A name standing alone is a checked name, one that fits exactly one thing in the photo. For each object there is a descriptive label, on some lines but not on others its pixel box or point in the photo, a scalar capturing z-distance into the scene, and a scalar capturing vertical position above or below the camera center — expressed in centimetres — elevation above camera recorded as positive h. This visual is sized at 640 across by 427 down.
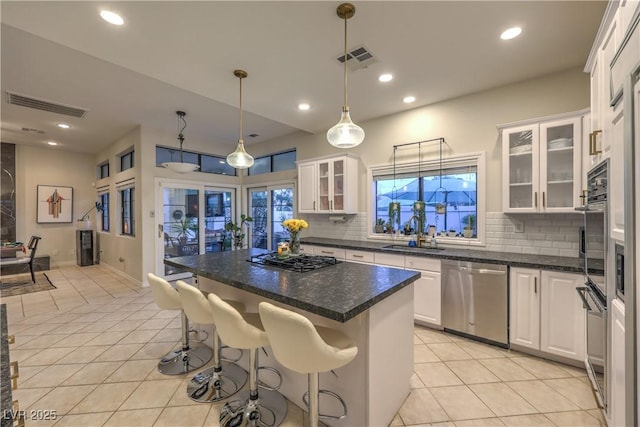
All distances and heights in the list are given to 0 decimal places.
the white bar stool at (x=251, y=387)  164 -119
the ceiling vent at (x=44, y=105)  378 +165
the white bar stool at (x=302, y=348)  132 -69
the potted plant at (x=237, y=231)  601 -41
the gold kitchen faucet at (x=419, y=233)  378 -28
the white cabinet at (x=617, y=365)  135 -81
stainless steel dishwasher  277 -94
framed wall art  684 +28
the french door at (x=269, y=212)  591 +4
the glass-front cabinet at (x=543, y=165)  267 +52
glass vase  268 -31
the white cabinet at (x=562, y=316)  237 -94
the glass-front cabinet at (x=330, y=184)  442 +51
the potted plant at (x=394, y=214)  420 -1
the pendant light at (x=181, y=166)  395 +72
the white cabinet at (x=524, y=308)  258 -93
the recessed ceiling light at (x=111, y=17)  203 +152
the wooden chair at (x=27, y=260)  507 -88
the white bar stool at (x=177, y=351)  232 -139
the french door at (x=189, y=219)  532 -11
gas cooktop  232 -45
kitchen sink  343 -47
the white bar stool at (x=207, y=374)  198 -139
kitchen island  160 -70
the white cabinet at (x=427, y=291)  316 -93
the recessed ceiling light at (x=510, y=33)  229 +157
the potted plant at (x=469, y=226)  352 -17
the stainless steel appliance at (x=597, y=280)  165 -46
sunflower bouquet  256 -15
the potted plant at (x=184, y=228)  562 -29
